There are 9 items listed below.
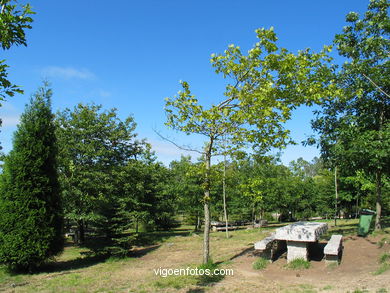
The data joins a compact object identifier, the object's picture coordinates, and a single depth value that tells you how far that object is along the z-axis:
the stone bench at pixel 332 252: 7.87
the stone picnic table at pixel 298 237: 8.44
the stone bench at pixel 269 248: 8.78
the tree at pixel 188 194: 23.27
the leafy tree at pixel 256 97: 8.23
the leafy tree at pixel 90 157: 16.33
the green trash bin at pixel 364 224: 11.10
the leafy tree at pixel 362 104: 9.13
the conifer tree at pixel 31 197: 9.75
